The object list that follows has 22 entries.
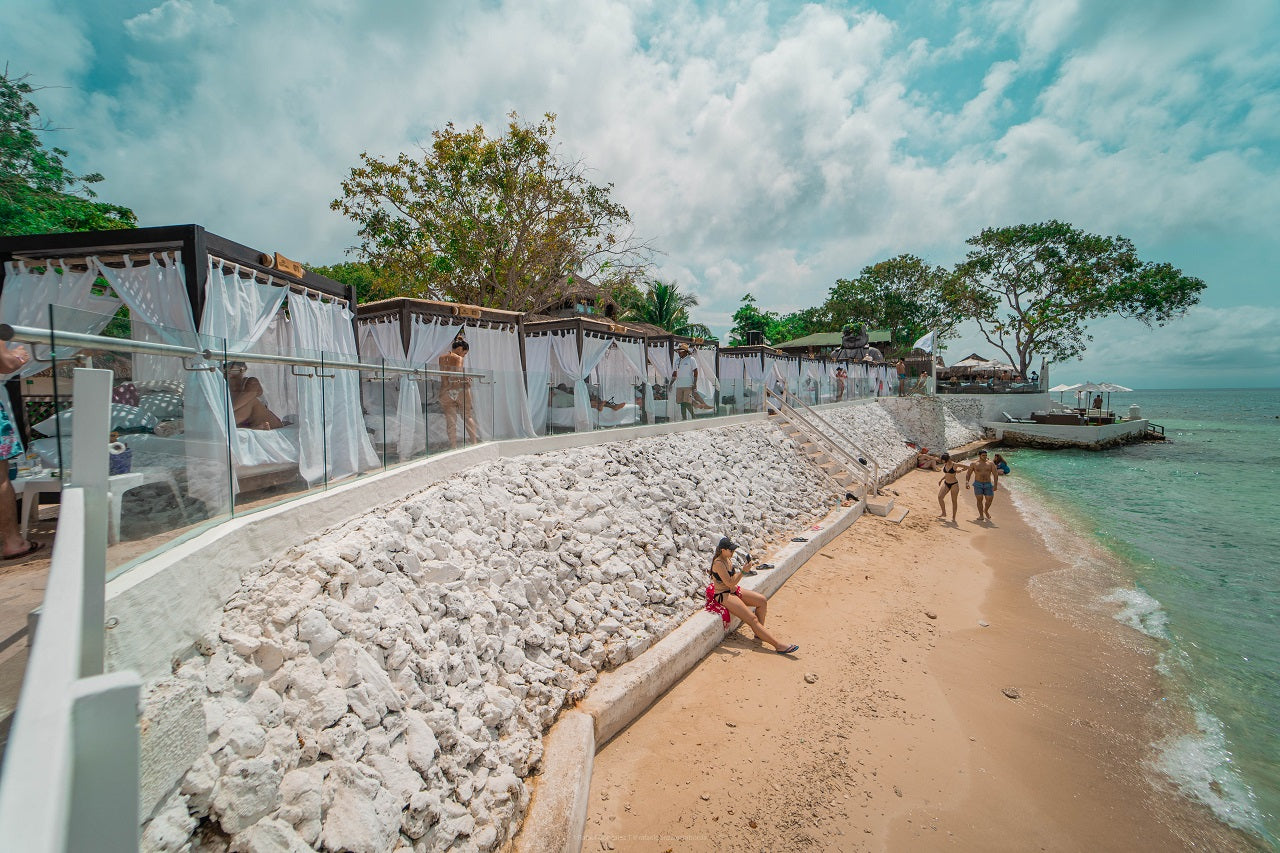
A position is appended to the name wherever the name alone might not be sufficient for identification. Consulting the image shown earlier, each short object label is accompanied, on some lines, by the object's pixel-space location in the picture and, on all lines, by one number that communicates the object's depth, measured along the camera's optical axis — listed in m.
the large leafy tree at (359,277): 18.84
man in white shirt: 12.41
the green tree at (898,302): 39.09
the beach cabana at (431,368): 5.79
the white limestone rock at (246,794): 2.43
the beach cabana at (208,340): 3.19
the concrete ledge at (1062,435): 28.59
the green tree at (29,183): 15.14
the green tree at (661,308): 28.38
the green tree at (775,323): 46.31
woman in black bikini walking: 13.16
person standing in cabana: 6.90
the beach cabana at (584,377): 9.18
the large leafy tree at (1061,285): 31.50
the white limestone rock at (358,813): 2.67
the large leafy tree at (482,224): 15.59
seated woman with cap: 6.45
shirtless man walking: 13.56
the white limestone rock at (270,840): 2.39
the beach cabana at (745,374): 14.51
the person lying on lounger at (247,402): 3.93
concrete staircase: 13.24
